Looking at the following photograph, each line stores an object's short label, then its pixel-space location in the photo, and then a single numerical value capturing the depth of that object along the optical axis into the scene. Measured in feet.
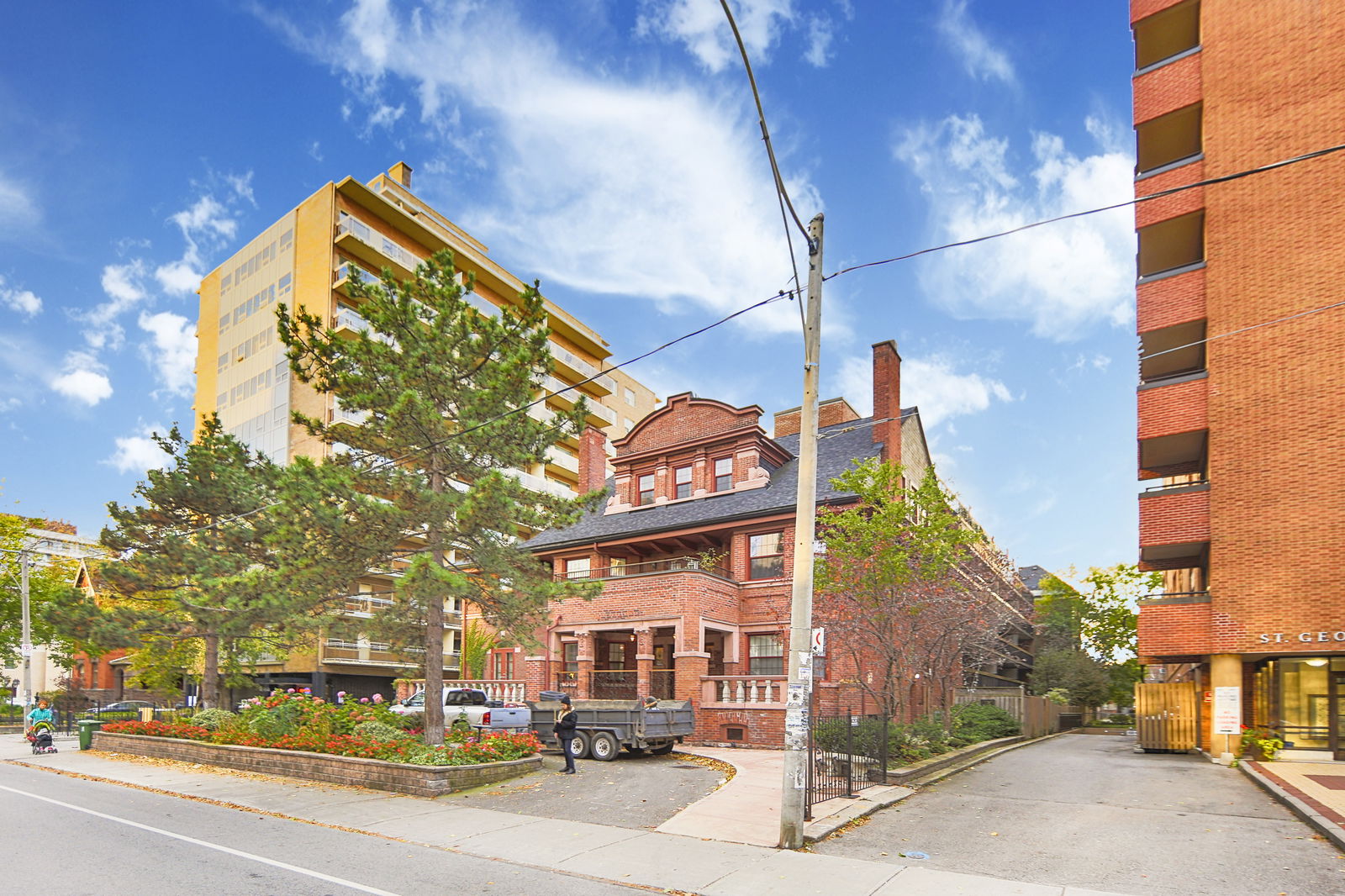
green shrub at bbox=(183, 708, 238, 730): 78.28
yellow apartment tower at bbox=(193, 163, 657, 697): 167.94
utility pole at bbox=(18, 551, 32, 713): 108.88
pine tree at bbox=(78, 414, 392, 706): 82.79
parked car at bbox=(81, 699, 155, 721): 128.36
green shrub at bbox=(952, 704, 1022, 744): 85.06
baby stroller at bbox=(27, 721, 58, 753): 86.07
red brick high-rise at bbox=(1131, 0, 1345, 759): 69.15
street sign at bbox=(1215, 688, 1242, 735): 69.46
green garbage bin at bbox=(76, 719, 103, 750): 88.99
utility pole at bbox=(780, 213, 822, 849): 38.22
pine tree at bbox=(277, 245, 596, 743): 60.54
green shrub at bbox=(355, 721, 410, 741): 60.29
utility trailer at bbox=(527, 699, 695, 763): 67.31
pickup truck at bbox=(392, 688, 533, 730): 80.74
